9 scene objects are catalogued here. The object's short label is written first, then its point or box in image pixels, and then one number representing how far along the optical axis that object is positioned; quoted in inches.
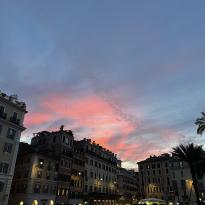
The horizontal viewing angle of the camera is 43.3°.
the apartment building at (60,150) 2701.8
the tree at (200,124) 1256.8
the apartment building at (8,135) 1931.6
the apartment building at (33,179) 2352.7
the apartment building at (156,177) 4237.2
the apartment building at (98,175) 3275.1
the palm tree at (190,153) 1670.8
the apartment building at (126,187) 4500.5
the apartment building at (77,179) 2898.6
